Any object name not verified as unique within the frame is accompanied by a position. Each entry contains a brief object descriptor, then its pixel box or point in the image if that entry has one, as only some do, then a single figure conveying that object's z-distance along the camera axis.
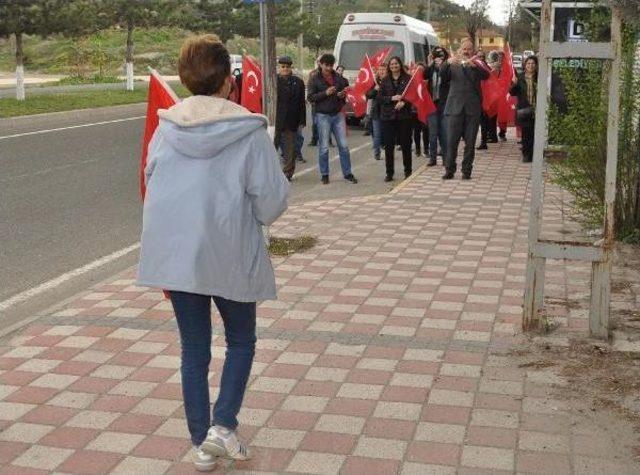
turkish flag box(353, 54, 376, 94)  16.02
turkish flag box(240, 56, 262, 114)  7.61
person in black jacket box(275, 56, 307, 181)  12.82
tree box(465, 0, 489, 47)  58.19
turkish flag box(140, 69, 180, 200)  5.01
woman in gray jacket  3.45
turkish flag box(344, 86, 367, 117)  16.56
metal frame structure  5.05
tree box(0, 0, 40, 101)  27.71
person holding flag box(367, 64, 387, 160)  12.78
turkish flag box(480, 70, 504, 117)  16.11
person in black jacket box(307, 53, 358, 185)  12.64
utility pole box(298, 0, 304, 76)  51.42
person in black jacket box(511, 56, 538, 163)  14.59
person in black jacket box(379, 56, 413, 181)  12.46
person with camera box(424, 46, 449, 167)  14.07
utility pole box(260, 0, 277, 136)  8.08
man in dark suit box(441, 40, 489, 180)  12.44
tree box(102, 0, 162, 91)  35.72
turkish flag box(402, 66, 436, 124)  12.73
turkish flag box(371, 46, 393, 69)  15.84
